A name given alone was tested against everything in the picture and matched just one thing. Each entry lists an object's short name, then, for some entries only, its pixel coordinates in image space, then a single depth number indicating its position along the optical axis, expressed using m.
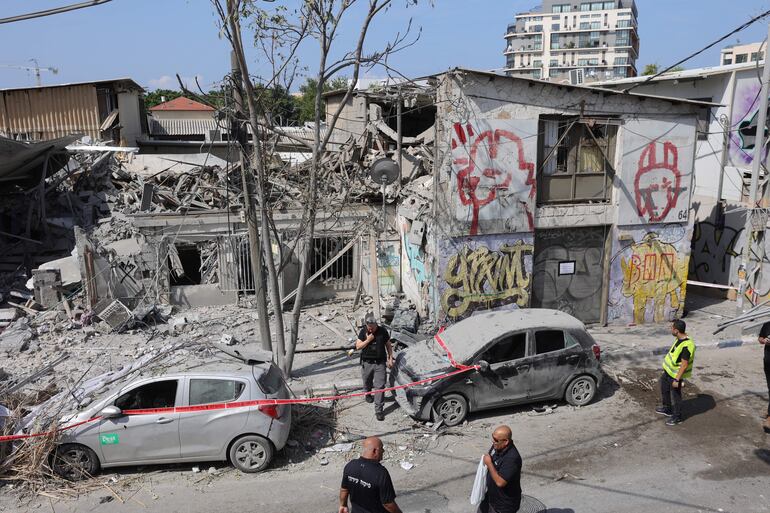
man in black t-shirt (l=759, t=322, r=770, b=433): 8.66
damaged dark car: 9.20
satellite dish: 14.19
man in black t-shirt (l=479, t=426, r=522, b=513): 5.44
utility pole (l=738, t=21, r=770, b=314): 12.43
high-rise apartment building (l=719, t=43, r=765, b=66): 74.39
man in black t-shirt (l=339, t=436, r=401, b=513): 5.09
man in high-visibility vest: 8.77
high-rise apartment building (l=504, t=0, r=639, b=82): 120.75
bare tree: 9.19
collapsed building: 12.65
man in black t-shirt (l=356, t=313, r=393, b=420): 9.55
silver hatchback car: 7.68
